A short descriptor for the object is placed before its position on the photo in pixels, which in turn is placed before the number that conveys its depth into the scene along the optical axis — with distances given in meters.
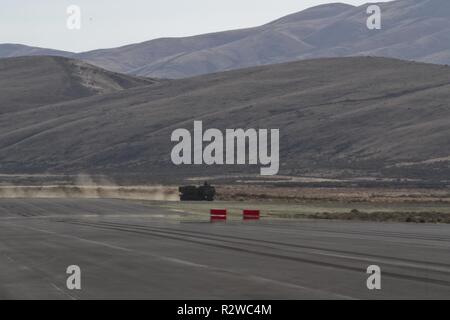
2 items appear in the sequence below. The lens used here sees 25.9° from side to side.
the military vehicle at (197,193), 83.81
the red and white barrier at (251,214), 57.41
